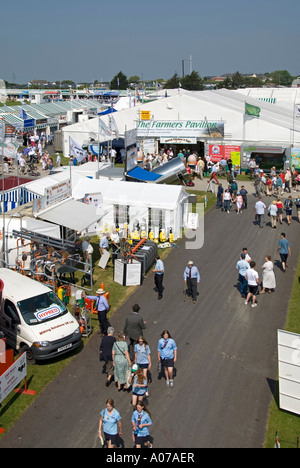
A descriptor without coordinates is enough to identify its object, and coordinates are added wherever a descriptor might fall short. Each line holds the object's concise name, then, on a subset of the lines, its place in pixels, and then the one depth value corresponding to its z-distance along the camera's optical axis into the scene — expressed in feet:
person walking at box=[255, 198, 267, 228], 65.57
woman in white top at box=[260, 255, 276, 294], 45.27
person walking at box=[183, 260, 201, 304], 43.06
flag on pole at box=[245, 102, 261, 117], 95.30
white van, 33.78
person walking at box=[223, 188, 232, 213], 73.20
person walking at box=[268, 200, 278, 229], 65.62
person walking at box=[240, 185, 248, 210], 74.84
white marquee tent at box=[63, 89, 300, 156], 96.22
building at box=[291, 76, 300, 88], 298.56
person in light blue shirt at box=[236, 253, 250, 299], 44.73
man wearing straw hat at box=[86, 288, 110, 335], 37.55
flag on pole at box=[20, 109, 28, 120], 133.98
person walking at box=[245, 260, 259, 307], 42.63
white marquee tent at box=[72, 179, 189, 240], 60.23
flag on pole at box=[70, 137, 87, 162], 84.99
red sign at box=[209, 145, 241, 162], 99.57
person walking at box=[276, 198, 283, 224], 66.28
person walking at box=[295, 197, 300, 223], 69.41
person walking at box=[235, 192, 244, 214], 73.20
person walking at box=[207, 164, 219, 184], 86.91
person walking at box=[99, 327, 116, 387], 31.53
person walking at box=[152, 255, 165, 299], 44.06
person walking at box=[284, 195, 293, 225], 66.69
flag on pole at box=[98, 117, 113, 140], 79.97
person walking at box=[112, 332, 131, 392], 30.14
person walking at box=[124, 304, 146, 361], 33.65
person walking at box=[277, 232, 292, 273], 50.31
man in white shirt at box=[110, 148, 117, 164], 112.06
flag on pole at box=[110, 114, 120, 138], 82.48
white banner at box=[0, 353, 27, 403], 28.60
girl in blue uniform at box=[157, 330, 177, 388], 30.63
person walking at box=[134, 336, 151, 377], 30.45
